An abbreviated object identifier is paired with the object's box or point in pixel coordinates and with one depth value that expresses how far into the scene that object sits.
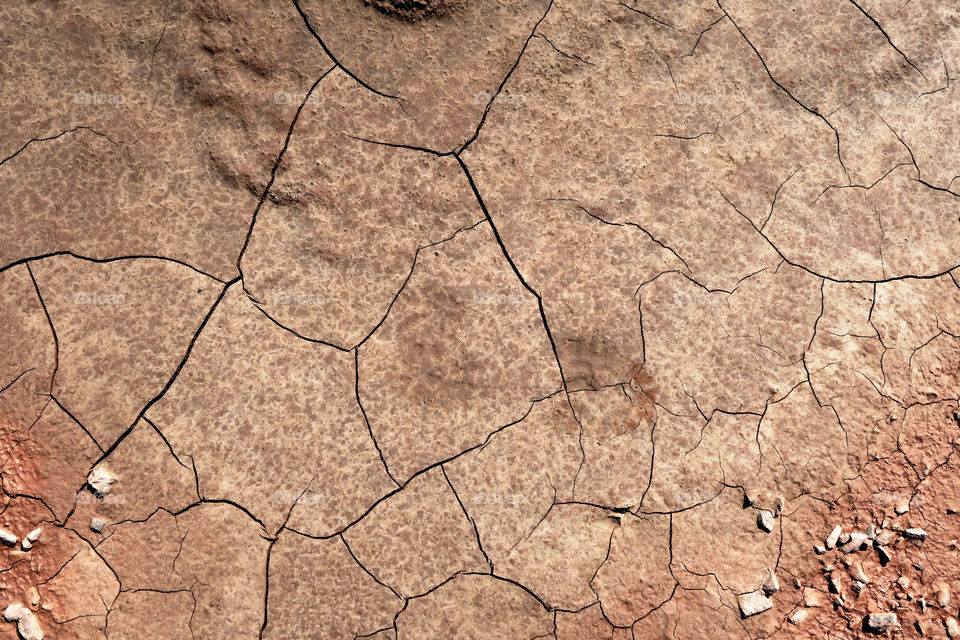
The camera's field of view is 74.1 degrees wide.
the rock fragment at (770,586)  2.56
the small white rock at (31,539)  2.44
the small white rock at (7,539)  2.43
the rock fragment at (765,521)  2.60
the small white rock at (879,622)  2.54
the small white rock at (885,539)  2.62
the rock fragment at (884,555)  2.61
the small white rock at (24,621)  2.37
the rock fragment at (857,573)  2.59
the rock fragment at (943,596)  2.58
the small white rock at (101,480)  2.47
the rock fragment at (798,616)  2.55
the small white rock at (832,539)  2.62
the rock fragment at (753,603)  2.54
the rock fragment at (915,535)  2.63
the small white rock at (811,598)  2.57
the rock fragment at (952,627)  2.55
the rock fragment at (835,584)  2.58
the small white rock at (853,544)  2.61
